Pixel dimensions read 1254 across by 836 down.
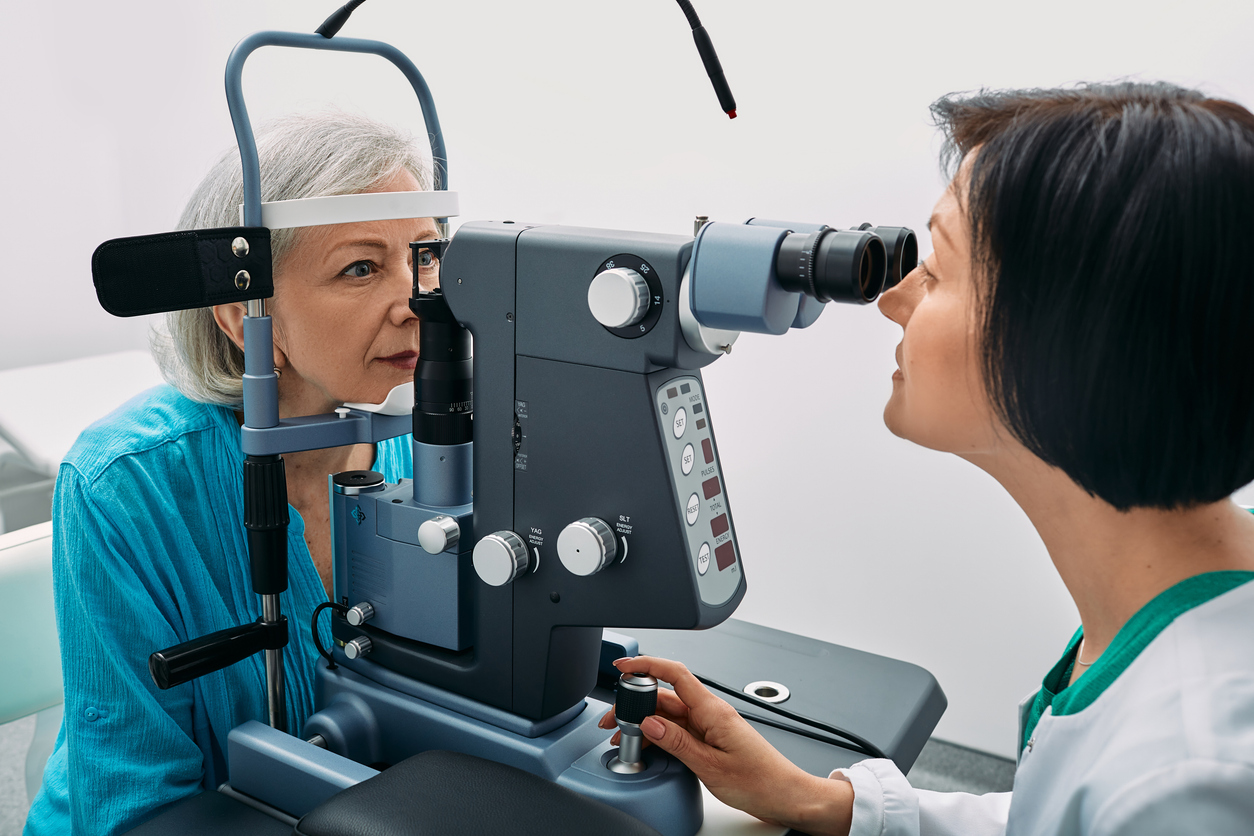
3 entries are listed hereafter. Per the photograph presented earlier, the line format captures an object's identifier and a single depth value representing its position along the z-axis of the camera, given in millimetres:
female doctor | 597
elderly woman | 964
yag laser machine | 752
